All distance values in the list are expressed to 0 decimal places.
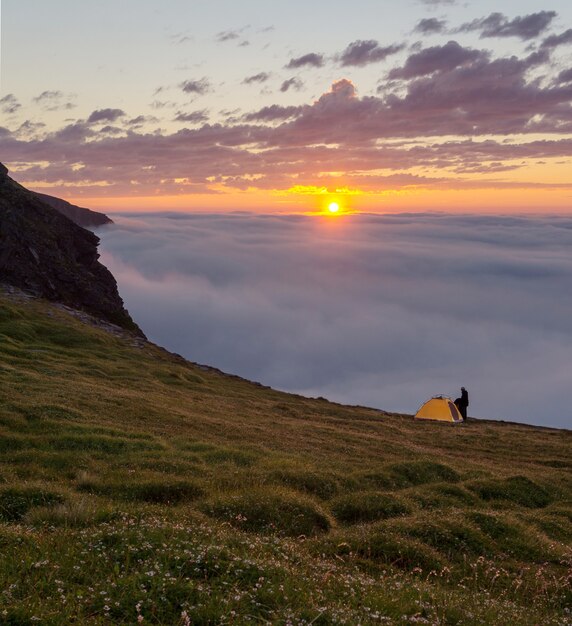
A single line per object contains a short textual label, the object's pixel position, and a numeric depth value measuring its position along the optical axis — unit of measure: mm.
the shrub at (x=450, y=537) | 13727
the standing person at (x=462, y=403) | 54919
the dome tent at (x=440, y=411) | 54344
